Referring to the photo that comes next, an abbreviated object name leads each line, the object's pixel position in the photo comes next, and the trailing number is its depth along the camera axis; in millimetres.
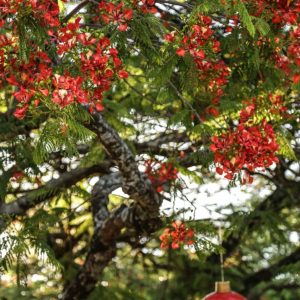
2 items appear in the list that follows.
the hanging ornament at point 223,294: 3250
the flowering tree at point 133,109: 2826
